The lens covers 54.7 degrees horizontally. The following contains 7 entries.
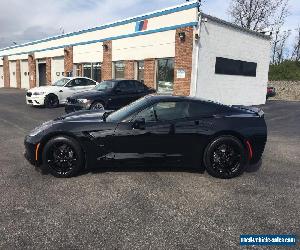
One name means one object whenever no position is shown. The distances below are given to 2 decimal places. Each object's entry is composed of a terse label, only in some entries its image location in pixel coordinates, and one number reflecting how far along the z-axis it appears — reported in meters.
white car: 14.45
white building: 14.90
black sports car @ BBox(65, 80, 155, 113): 11.08
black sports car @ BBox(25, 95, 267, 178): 4.91
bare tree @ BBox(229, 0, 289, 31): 43.41
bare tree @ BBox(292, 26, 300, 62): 54.56
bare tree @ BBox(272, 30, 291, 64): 57.56
